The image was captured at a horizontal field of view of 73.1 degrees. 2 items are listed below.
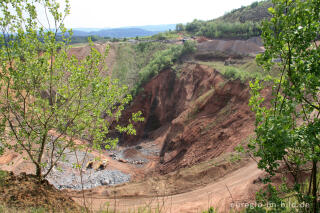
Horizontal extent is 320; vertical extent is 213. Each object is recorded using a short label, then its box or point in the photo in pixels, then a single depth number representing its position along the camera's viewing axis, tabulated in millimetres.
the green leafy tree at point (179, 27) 76112
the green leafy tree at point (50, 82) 8922
